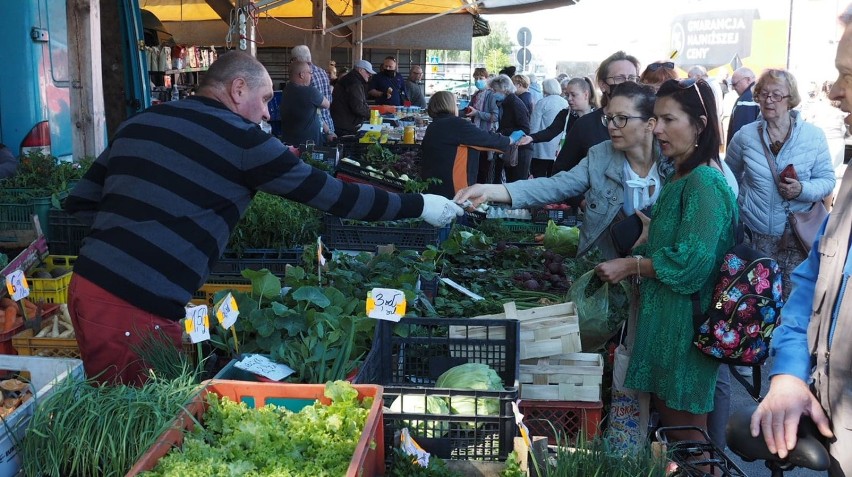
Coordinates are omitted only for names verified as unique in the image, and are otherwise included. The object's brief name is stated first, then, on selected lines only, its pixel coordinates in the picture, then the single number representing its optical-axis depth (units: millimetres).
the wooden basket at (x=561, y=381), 3258
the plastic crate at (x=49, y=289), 4160
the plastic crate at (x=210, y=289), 4113
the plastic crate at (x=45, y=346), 3568
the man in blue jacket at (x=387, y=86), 15531
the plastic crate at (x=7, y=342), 3631
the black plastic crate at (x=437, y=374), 2393
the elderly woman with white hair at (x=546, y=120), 11906
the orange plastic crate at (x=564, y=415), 3260
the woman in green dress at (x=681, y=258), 3181
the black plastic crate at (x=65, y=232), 4934
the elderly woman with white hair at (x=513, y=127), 12367
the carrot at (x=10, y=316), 3699
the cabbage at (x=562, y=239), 5323
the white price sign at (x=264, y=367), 2736
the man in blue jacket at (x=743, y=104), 8992
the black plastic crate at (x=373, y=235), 5117
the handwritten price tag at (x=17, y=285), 3455
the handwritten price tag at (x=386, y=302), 2854
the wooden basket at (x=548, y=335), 3355
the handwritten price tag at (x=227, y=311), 2889
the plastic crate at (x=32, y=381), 2086
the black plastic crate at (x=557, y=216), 6123
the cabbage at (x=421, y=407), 2432
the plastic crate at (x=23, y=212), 4871
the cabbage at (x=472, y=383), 2506
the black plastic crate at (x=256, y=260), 4465
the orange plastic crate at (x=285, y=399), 2135
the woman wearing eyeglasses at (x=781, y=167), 5680
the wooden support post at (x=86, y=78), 6727
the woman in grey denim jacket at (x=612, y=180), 3930
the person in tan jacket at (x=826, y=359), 1947
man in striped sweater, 2926
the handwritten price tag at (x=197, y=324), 2752
